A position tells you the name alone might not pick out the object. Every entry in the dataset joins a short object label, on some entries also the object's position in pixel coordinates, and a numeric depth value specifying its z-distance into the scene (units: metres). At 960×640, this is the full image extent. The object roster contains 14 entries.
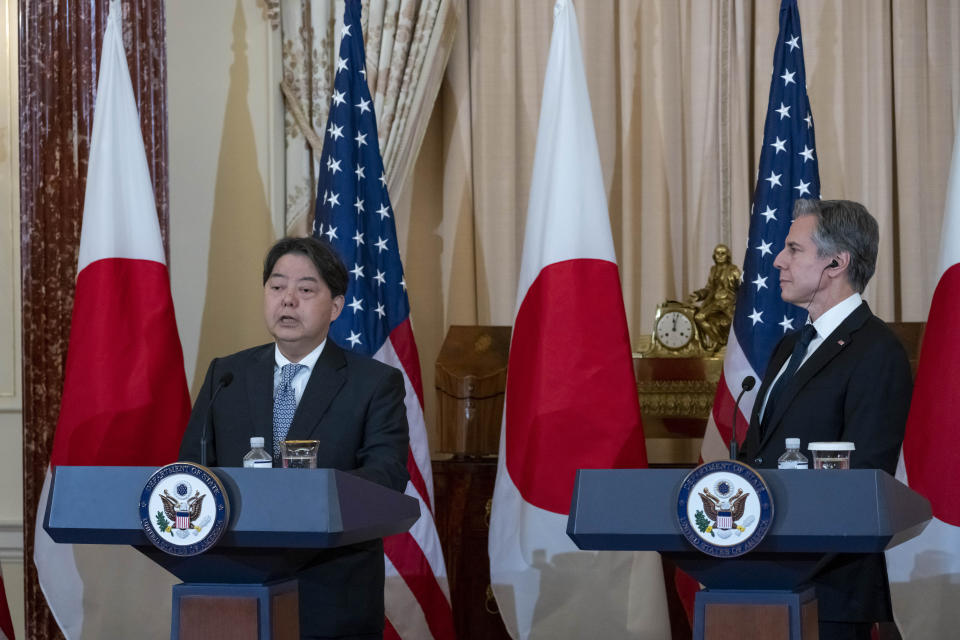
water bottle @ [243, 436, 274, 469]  4.63
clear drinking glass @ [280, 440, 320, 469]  4.58
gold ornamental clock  9.38
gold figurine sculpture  9.34
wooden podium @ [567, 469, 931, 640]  3.99
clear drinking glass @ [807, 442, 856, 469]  4.35
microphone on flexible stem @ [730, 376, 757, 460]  4.43
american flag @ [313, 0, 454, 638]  7.75
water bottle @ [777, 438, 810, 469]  4.52
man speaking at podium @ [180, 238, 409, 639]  4.96
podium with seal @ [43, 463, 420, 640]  4.09
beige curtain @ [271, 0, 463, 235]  10.15
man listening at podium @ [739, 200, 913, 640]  5.09
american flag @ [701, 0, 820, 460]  7.56
